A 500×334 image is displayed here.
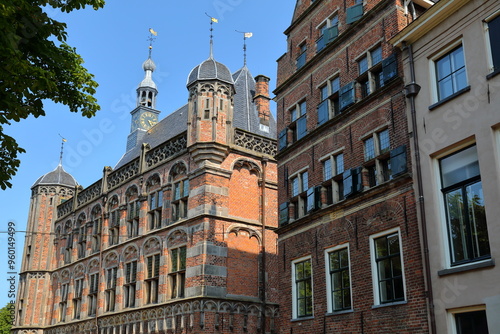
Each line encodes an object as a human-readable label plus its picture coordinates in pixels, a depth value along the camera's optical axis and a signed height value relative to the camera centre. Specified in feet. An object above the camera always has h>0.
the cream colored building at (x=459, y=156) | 35.60 +13.33
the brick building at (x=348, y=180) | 42.93 +15.14
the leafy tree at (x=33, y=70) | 30.78 +17.30
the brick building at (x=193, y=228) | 72.64 +18.44
